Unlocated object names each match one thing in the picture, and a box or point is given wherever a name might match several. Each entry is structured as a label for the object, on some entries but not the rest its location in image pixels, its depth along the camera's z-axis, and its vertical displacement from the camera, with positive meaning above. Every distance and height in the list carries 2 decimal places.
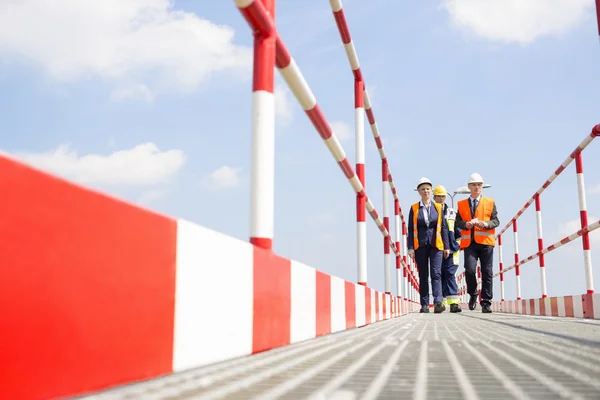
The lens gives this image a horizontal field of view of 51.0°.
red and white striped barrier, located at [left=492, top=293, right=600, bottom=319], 5.72 +0.00
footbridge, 0.77 -0.03
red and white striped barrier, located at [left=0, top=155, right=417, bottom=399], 0.74 +0.02
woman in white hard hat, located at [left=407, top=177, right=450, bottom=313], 7.75 +0.81
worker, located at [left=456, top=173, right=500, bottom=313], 7.80 +0.94
